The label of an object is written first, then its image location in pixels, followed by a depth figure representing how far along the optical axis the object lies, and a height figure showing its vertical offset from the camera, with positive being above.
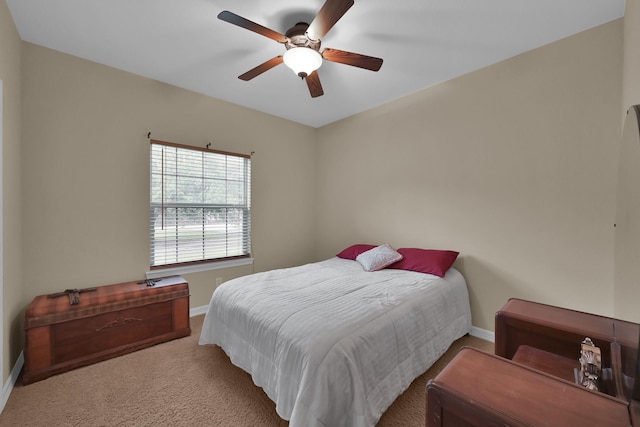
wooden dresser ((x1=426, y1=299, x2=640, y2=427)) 0.73 -0.56
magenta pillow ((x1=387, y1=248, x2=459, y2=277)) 2.56 -0.47
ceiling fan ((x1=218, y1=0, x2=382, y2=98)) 1.58 +1.19
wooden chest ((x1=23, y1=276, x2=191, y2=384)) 1.93 -0.91
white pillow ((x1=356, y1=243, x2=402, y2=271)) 2.84 -0.48
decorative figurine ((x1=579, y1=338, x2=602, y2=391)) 1.03 -0.61
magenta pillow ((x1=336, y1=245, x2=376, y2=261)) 3.34 -0.47
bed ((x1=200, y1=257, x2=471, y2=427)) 1.33 -0.76
